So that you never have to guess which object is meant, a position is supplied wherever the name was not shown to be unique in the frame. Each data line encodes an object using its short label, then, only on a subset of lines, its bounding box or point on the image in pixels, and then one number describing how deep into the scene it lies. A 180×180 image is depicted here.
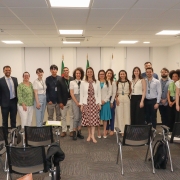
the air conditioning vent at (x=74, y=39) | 7.29
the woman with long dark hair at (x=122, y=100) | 5.00
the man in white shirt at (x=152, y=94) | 4.91
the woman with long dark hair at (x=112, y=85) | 4.99
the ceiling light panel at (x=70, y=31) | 6.14
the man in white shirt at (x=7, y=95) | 4.99
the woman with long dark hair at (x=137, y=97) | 4.89
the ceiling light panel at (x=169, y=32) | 6.26
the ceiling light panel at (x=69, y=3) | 3.52
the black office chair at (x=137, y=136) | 3.29
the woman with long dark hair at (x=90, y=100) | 4.69
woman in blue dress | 4.91
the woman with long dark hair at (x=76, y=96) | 4.91
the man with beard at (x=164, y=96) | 5.34
